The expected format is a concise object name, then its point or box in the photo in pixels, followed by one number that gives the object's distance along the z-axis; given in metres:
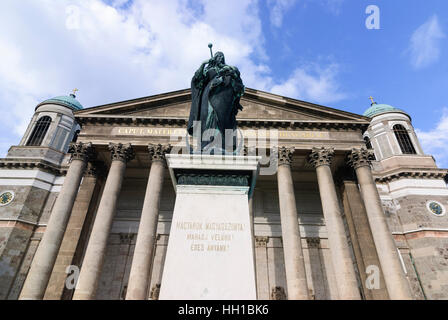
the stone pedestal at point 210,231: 4.00
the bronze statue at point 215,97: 5.93
